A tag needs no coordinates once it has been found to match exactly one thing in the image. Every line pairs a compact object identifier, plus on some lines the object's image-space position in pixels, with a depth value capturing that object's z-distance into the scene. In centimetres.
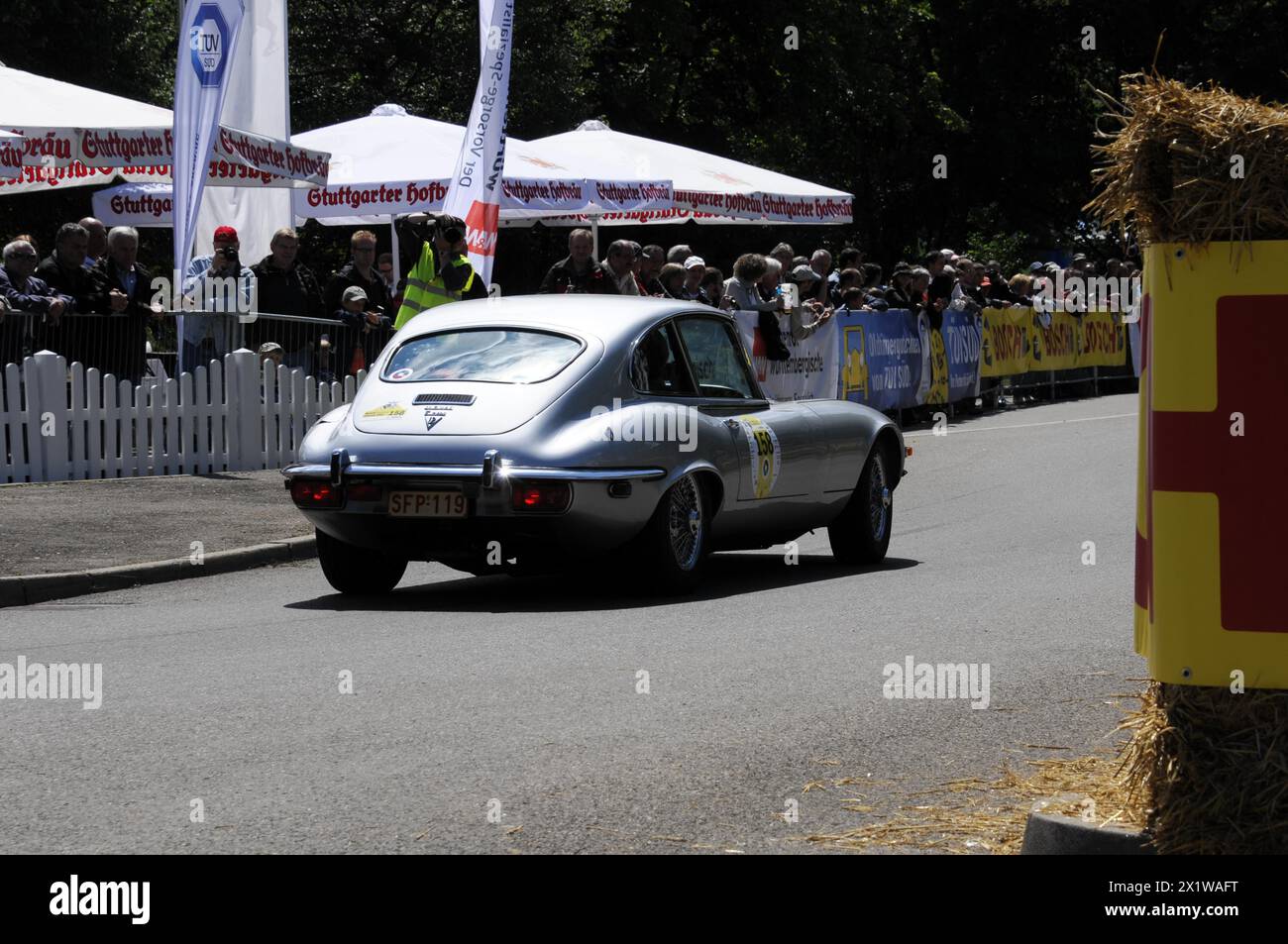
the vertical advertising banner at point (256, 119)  2030
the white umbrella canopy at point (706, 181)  2397
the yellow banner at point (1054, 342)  3025
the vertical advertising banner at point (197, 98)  1639
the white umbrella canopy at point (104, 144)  1711
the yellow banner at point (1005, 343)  2806
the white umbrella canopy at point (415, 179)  2078
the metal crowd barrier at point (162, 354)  1566
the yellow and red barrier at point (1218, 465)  439
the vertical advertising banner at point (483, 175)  1831
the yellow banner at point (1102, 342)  3234
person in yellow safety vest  1569
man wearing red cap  1705
